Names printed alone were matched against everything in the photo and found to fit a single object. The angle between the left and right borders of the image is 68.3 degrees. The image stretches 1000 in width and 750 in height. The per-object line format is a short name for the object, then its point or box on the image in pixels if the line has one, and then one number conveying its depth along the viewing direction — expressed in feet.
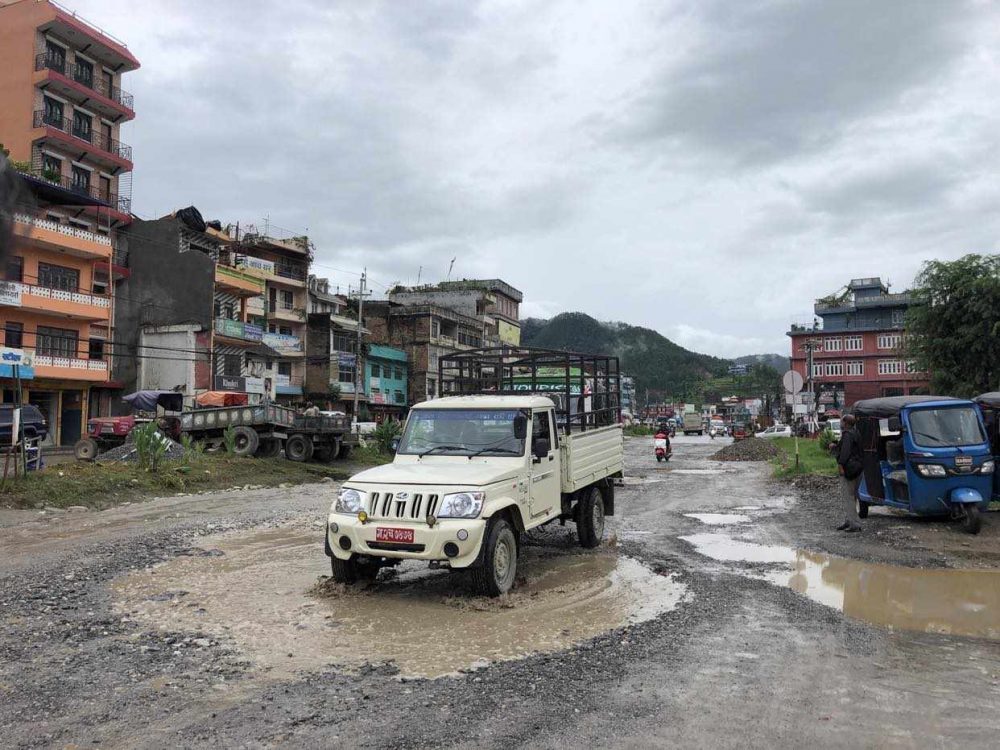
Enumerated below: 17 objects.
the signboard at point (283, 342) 158.13
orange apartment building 109.29
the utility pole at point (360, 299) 148.77
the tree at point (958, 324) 76.89
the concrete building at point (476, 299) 244.01
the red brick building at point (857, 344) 260.62
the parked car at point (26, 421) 65.32
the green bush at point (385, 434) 101.76
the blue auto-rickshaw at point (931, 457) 33.83
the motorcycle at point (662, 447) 96.22
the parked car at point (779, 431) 190.56
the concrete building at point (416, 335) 200.64
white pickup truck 21.83
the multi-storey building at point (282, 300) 159.33
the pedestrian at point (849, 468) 35.06
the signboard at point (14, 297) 99.95
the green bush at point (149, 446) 61.26
